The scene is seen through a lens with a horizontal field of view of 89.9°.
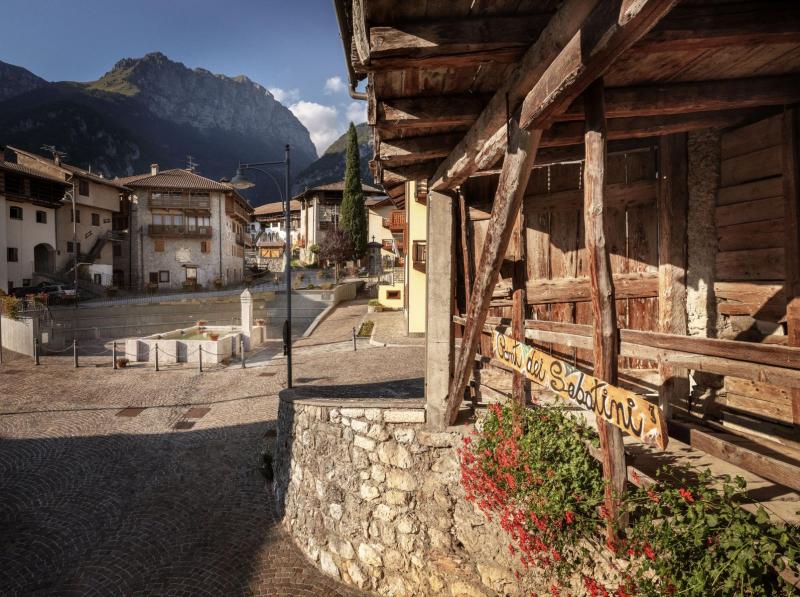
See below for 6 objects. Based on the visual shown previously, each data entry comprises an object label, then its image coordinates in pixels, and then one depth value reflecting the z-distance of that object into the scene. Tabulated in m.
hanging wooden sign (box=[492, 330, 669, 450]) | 2.69
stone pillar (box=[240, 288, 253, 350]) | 18.52
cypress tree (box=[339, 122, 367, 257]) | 45.22
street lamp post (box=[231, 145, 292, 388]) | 11.10
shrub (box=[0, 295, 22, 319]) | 18.88
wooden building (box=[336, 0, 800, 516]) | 2.68
